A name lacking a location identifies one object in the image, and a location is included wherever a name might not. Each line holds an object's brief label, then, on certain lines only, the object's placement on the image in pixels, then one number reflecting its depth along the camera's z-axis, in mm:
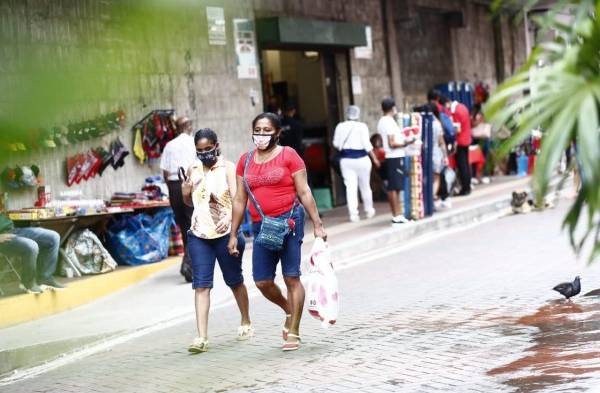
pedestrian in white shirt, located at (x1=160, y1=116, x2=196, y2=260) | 12203
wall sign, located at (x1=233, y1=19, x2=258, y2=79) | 16875
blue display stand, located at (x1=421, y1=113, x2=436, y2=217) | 16953
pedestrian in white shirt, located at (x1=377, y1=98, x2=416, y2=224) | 16297
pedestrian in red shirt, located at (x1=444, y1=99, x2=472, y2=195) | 21000
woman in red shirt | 8320
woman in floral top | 8742
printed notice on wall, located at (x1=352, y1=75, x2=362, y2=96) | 20672
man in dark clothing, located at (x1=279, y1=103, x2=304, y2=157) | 17594
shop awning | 17422
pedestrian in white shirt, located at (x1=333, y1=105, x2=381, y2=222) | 16766
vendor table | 12156
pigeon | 9078
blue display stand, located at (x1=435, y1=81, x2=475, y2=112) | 24422
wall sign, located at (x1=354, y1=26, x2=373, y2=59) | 20859
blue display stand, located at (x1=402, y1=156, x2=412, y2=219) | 16606
